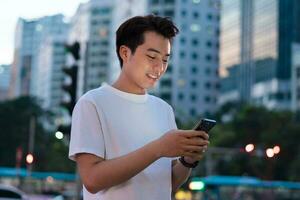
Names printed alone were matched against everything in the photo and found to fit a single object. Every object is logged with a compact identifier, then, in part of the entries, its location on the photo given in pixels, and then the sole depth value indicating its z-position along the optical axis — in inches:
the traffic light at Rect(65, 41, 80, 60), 464.9
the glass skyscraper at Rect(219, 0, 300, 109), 2903.5
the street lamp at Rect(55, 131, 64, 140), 444.5
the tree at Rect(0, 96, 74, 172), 2121.1
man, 80.8
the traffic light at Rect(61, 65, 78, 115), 438.4
